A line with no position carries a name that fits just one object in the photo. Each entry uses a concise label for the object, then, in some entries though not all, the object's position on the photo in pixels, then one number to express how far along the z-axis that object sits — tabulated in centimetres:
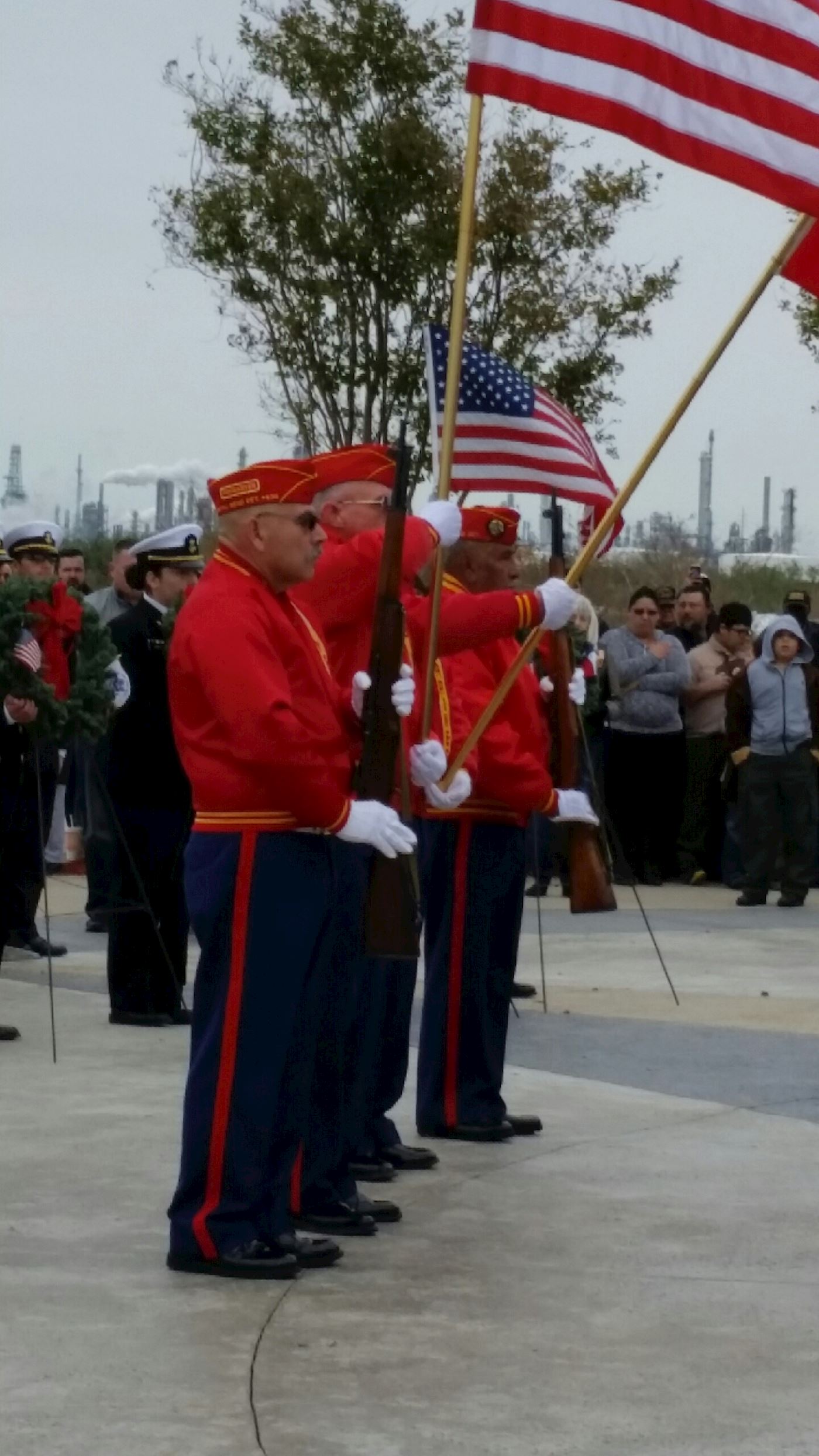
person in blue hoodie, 1659
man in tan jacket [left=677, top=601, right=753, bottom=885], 1762
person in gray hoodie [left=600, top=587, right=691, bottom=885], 1712
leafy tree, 2645
